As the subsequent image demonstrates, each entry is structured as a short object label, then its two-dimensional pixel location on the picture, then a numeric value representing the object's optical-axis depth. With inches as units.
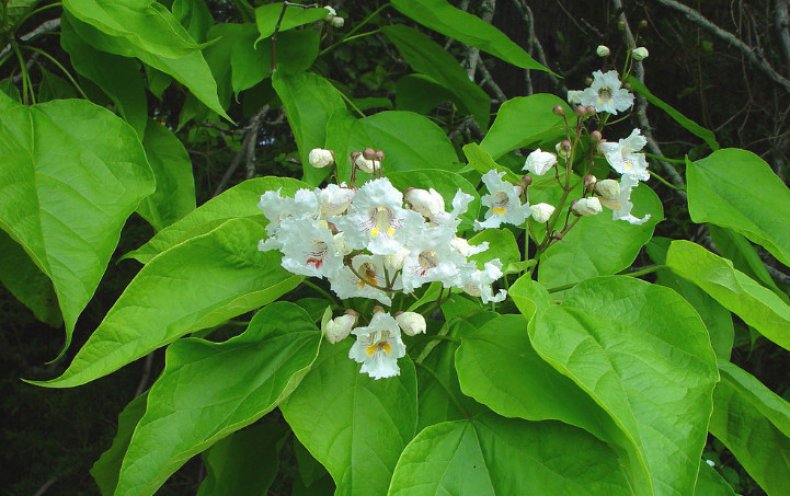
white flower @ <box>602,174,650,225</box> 39.8
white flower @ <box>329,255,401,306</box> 32.7
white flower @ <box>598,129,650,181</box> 42.6
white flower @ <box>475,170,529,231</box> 39.5
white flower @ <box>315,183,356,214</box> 32.3
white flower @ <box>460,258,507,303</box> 34.0
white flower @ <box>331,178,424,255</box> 30.8
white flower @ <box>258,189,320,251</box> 31.9
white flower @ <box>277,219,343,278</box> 31.6
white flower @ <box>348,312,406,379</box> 32.1
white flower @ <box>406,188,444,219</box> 32.7
